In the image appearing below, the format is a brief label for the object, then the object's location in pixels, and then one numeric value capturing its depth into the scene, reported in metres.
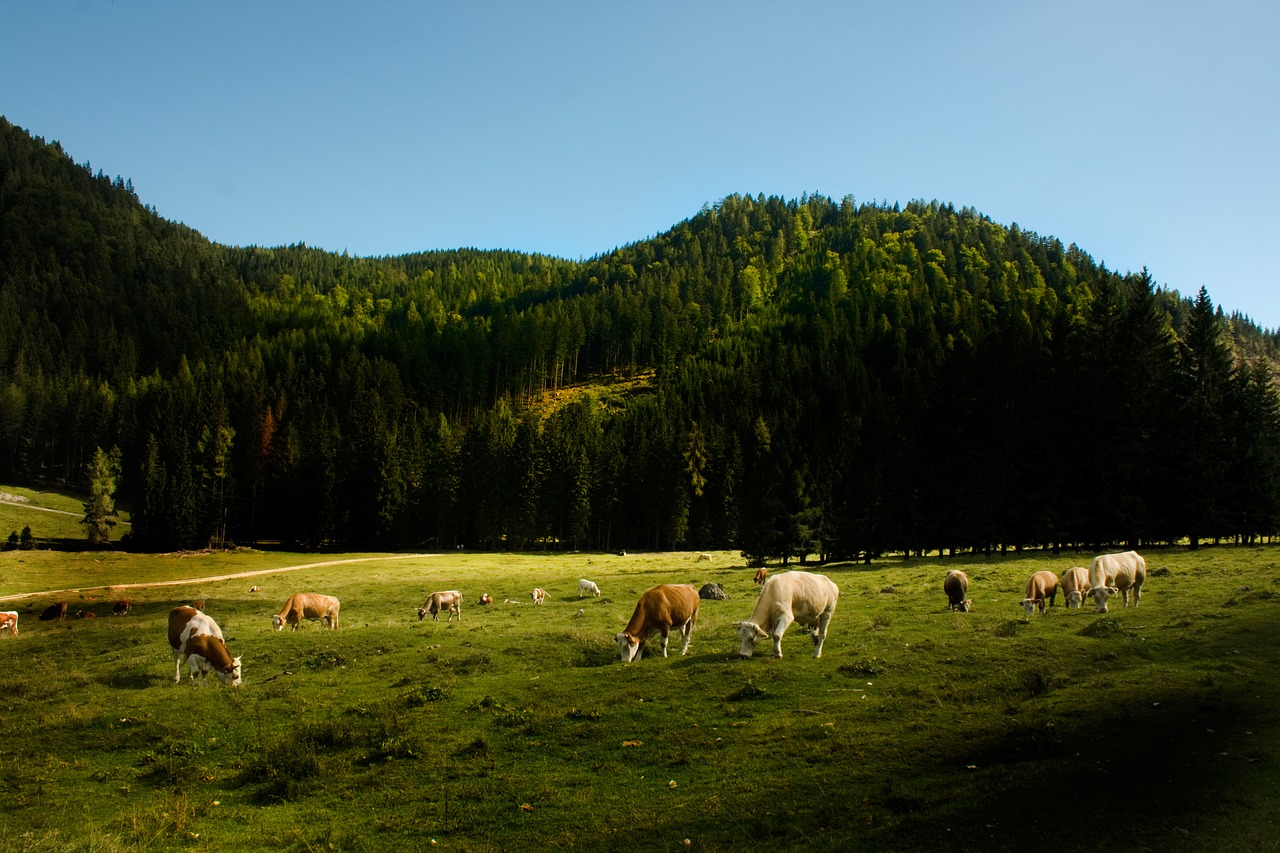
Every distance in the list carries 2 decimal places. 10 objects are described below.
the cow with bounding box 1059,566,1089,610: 27.09
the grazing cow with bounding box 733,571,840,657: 19.91
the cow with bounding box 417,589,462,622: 37.94
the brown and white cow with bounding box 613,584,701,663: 21.31
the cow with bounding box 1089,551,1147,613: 26.75
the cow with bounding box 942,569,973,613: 28.75
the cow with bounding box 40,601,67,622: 41.44
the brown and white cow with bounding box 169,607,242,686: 21.89
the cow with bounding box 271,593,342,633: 34.53
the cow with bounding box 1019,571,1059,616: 27.16
